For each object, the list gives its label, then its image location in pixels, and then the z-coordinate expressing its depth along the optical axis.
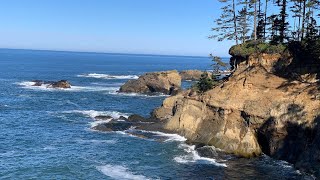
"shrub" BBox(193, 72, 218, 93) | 57.89
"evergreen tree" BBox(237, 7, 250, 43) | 65.94
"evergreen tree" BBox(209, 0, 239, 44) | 66.81
